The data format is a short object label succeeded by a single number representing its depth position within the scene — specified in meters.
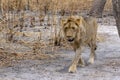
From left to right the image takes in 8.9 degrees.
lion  14.09
